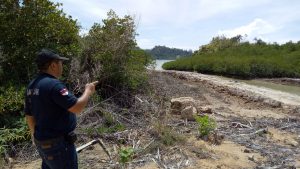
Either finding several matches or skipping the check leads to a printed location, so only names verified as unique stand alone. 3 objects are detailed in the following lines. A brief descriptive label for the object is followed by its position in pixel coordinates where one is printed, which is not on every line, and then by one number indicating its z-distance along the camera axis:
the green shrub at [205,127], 4.14
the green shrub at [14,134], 3.92
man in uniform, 2.00
